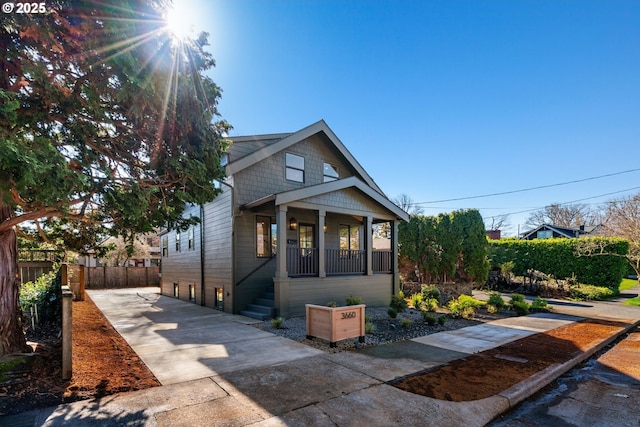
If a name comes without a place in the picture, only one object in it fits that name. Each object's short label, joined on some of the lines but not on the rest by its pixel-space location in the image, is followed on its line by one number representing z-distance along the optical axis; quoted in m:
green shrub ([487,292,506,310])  11.89
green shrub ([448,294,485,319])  10.44
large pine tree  3.99
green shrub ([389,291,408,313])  10.69
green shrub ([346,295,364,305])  10.05
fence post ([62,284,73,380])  4.56
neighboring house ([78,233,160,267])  29.77
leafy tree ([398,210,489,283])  16.25
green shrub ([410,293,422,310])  12.45
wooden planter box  6.73
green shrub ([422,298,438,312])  11.05
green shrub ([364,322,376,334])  7.89
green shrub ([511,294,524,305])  12.10
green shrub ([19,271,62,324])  8.22
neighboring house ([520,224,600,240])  34.06
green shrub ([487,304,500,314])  11.38
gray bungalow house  10.47
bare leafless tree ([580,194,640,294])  16.73
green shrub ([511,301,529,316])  11.78
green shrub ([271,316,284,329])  8.35
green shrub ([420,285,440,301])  13.28
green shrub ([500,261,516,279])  19.94
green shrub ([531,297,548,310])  12.52
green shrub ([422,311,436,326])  9.08
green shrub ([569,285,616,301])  16.16
